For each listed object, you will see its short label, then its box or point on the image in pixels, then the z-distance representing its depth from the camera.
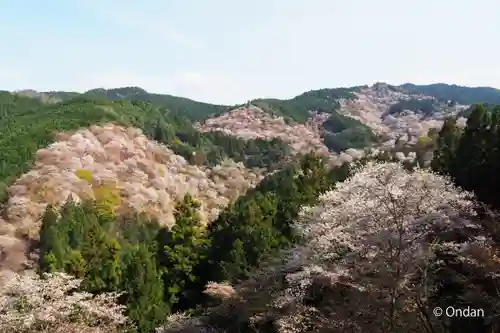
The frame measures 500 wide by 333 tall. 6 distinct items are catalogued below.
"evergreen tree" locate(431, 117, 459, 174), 31.06
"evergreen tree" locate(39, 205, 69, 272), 41.00
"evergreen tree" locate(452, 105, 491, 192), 25.50
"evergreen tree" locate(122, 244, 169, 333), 35.31
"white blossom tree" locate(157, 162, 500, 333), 15.84
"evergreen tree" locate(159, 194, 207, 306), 42.03
